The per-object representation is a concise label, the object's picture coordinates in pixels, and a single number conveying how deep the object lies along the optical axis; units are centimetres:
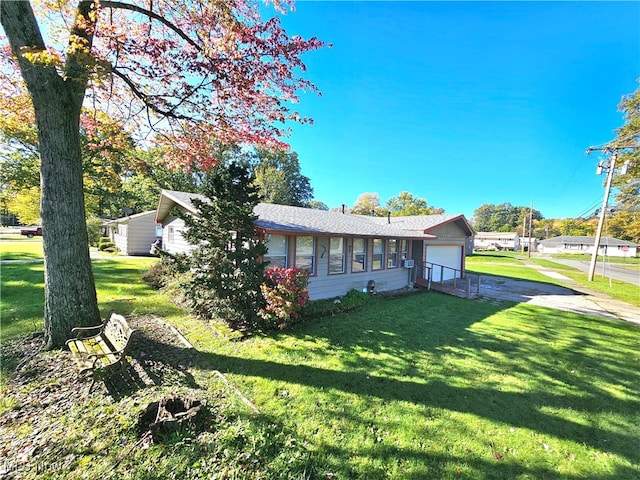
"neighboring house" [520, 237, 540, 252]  6905
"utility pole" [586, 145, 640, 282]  1692
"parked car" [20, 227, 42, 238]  3522
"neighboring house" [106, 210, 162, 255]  1961
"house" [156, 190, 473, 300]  897
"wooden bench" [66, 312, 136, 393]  376
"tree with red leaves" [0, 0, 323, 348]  457
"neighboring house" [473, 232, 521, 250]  6775
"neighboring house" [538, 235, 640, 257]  5291
